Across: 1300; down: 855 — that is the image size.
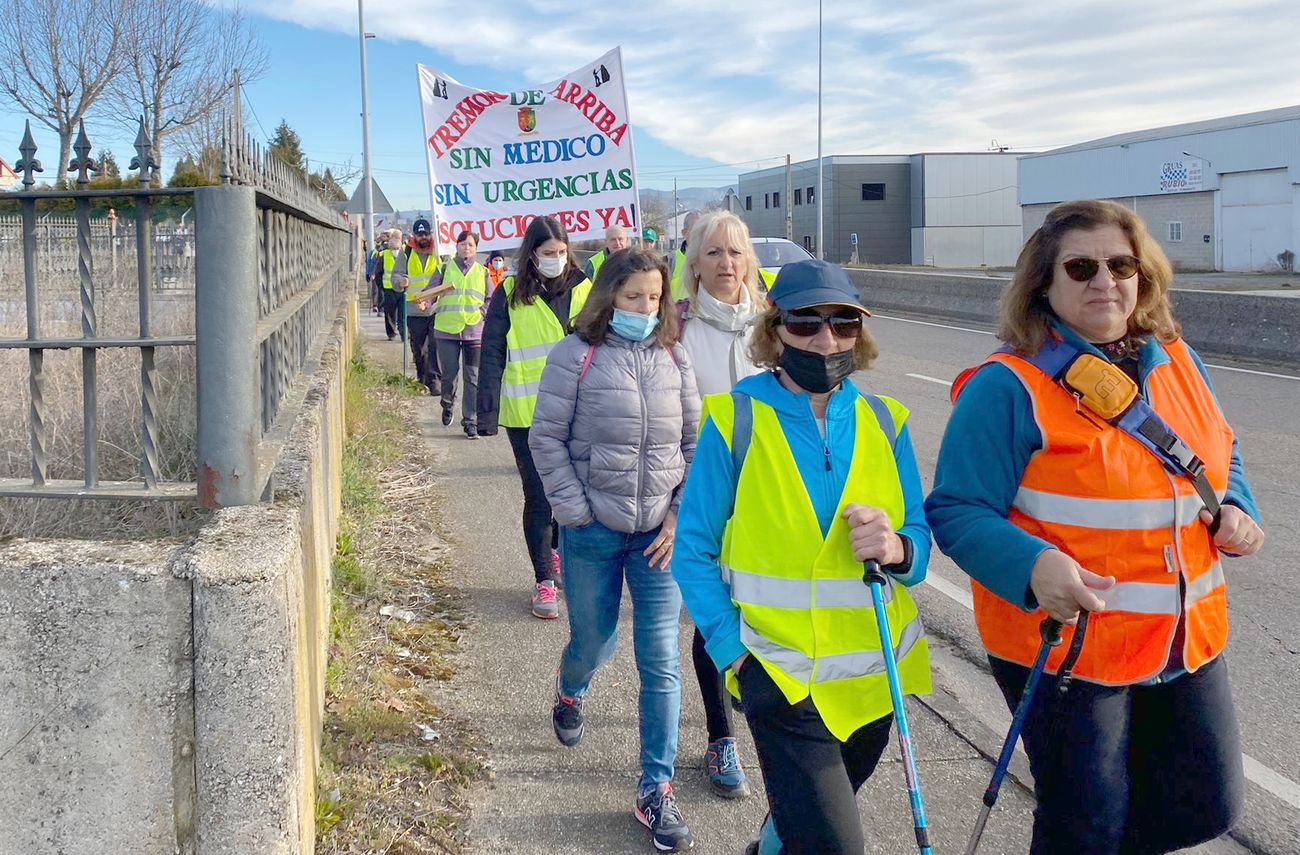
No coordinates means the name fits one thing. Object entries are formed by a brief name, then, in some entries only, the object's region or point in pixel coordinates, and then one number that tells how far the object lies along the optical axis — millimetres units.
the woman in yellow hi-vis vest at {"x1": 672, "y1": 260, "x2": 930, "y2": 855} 2707
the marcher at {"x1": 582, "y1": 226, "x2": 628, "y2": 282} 8688
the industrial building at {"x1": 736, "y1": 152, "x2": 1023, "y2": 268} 67562
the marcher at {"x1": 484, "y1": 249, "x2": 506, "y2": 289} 12788
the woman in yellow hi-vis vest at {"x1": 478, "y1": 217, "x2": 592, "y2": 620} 6129
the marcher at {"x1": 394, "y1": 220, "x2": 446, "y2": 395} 12977
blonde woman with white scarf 4340
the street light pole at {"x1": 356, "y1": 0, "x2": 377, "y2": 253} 30677
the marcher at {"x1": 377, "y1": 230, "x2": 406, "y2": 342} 20297
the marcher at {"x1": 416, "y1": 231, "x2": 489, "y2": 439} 10828
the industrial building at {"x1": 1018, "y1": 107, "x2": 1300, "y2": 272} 44062
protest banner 8445
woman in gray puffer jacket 4000
